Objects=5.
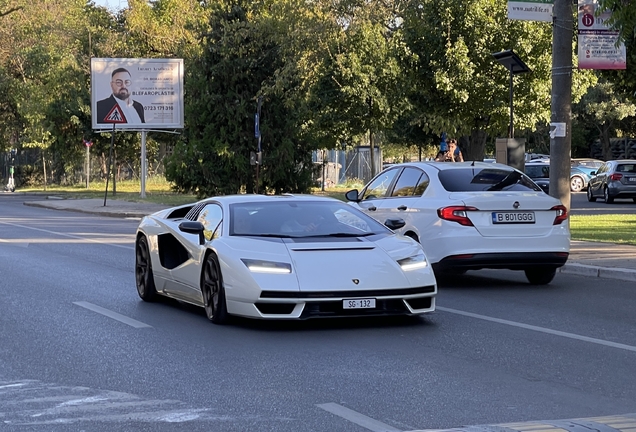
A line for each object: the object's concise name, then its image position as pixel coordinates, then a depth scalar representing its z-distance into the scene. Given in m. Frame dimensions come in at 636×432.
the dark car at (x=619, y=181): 39.28
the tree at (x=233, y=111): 43.91
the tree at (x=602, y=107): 65.44
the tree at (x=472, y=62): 34.84
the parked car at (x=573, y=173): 48.09
